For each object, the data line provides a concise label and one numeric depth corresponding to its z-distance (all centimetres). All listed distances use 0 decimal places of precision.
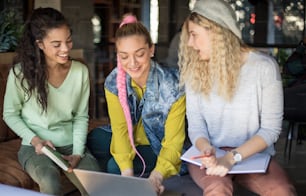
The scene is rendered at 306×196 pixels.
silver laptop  99
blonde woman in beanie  109
